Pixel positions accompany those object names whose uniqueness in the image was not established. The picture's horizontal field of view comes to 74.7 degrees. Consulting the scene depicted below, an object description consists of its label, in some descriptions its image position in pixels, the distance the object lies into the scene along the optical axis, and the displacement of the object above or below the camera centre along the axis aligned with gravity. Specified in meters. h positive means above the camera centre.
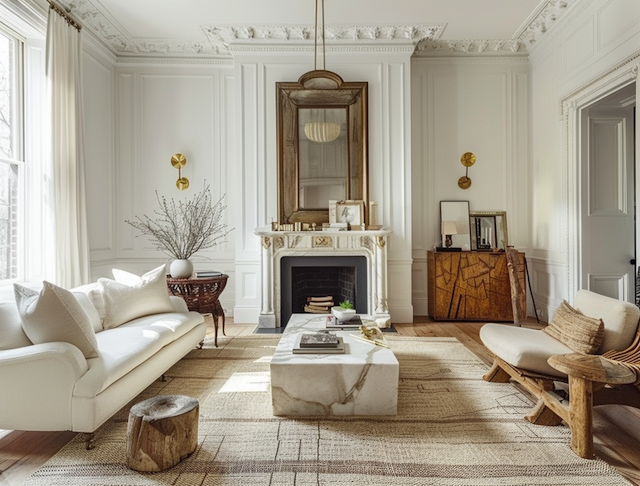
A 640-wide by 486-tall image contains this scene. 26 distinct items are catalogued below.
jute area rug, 1.83 -1.01
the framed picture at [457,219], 5.25 +0.30
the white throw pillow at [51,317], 2.16 -0.37
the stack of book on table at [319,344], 2.58 -0.64
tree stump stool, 1.86 -0.86
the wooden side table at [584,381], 1.96 -0.67
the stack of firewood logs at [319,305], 4.98 -0.73
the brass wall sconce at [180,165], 5.38 +1.03
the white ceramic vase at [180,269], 4.02 -0.23
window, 3.83 +0.91
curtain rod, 3.99 +2.30
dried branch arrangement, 5.41 +0.33
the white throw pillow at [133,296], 3.11 -0.39
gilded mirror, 5.02 +1.09
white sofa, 2.02 -0.67
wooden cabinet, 5.01 -0.53
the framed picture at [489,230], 5.37 +0.16
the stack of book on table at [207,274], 4.18 -0.29
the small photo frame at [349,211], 4.95 +0.39
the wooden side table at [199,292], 3.89 -0.44
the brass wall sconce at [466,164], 5.32 +1.00
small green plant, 3.43 -0.51
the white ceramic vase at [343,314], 3.31 -0.56
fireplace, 4.80 -0.19
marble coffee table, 2.41 -0.82
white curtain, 3.99 +0.92
